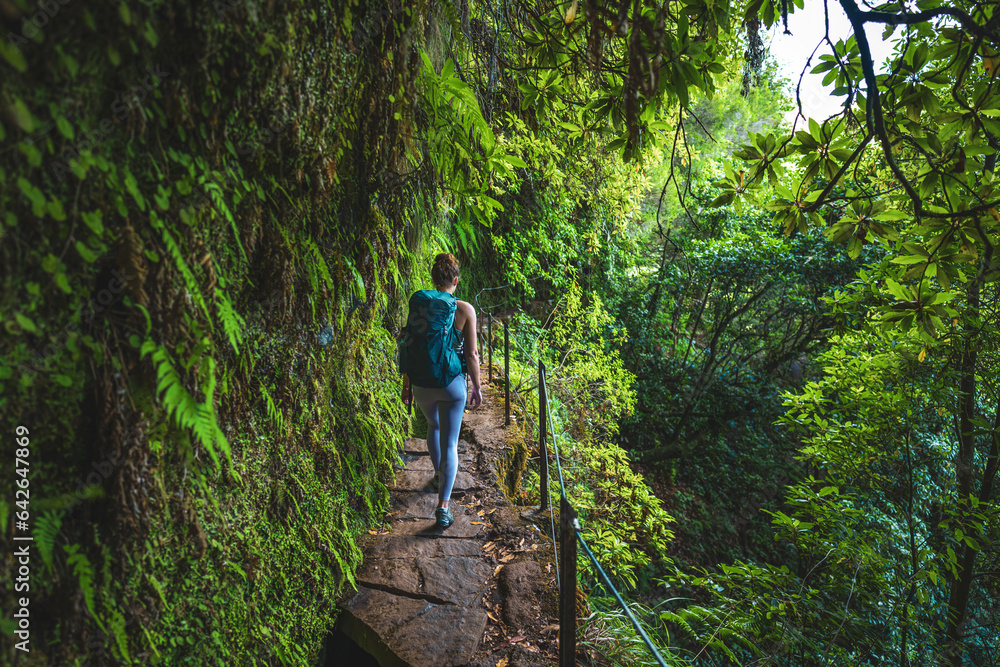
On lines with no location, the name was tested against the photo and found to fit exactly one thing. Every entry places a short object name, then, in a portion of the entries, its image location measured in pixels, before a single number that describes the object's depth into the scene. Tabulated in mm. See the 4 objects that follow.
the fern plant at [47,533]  1296
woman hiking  3131
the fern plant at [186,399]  1477
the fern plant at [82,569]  1366
